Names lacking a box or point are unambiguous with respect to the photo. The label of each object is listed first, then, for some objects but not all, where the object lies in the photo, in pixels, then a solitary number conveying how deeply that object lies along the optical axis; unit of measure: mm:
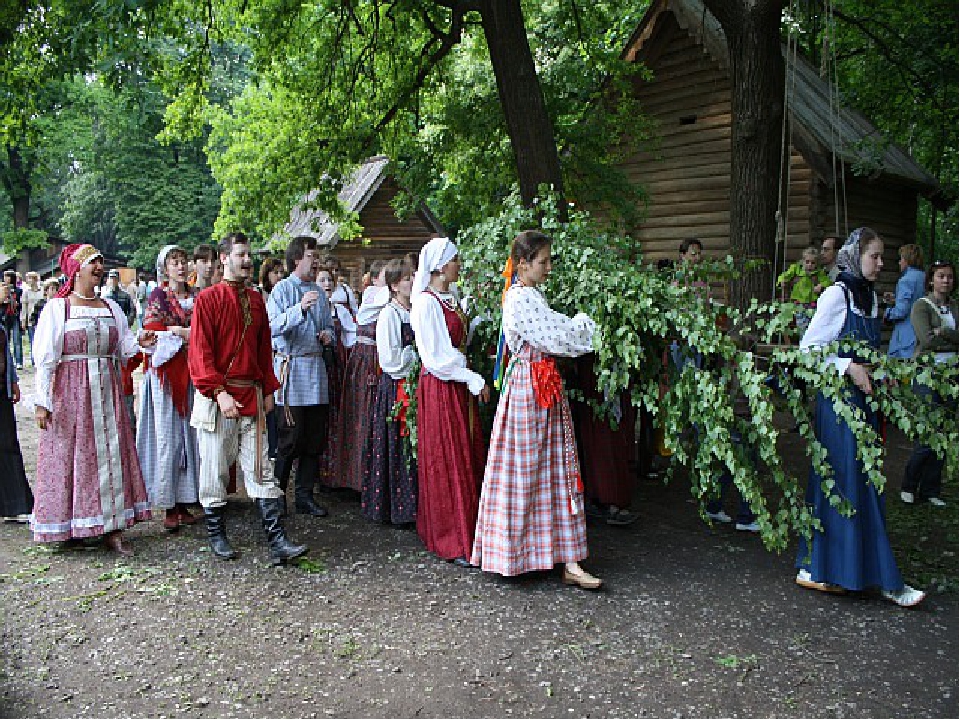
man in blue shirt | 6281
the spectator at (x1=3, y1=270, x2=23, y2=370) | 14311
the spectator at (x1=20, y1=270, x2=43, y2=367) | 17219
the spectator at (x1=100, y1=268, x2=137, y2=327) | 12995
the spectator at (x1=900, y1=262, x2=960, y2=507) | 6727
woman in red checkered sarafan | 4738
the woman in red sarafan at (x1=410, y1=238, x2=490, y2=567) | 5195
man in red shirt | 5027
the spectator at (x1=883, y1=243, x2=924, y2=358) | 7449
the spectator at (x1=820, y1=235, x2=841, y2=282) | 8711
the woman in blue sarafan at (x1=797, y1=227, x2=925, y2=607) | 4473
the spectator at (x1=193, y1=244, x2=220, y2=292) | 6215
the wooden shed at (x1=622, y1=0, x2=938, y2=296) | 12672
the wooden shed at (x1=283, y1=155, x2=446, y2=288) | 26000
